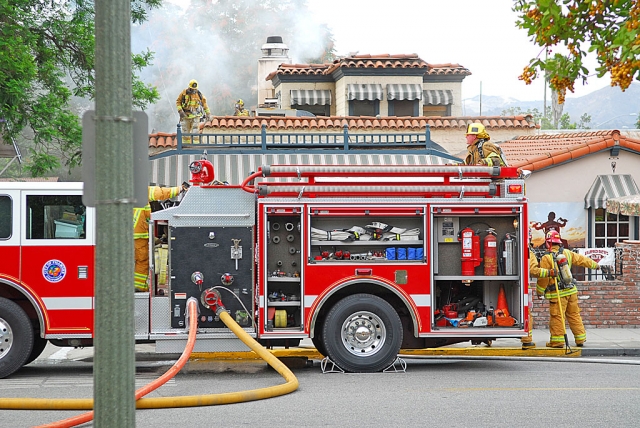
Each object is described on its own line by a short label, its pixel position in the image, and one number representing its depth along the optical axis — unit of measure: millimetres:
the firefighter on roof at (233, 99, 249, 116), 27359
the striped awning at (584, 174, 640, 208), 18781
